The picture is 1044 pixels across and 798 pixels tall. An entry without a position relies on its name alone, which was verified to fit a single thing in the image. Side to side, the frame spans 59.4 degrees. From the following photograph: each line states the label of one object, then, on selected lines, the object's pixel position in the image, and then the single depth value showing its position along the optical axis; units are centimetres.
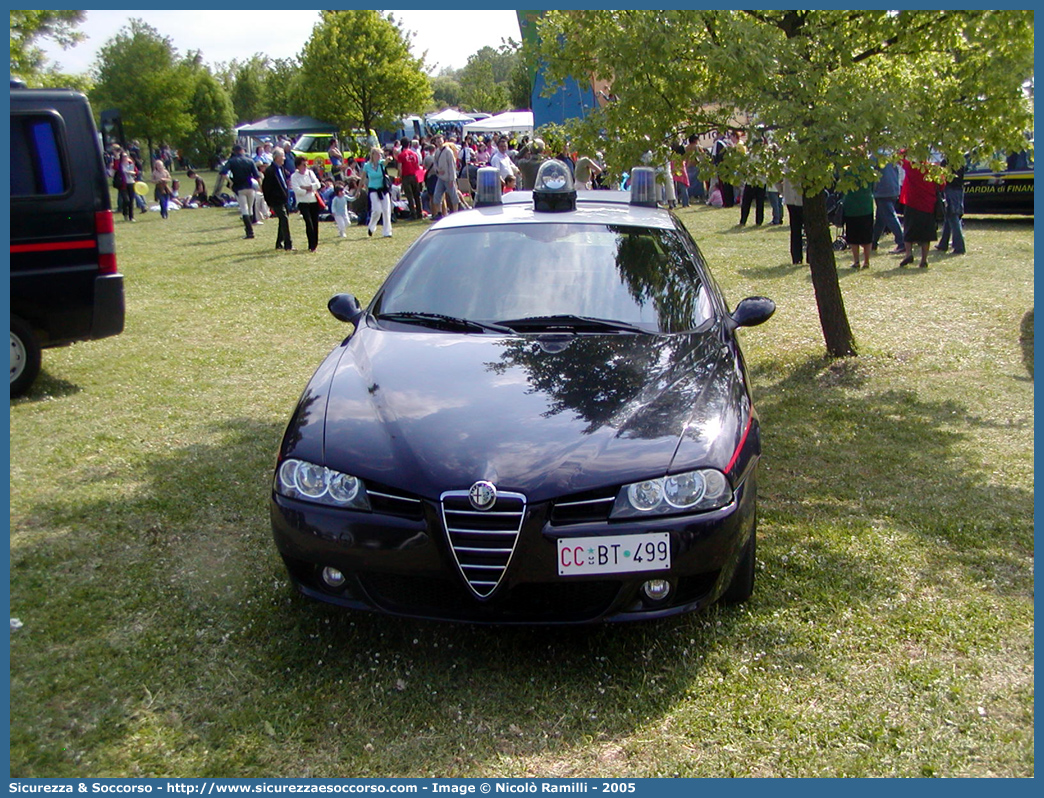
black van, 659
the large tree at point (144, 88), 5650
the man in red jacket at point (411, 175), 2021
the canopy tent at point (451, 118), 4962
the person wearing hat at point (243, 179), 1809
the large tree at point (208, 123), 6375
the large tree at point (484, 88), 7862
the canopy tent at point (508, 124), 3819
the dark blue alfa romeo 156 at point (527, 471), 316
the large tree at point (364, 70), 4869
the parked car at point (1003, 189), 1588
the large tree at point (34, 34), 2565
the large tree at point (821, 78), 562
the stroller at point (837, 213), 1423
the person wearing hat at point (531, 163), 1783
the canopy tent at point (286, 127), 5488
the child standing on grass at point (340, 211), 1812
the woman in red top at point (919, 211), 1163
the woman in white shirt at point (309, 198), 1571
